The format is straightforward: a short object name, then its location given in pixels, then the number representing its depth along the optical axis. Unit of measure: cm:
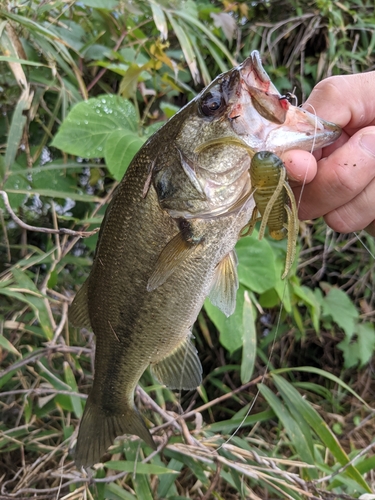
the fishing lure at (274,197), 22
